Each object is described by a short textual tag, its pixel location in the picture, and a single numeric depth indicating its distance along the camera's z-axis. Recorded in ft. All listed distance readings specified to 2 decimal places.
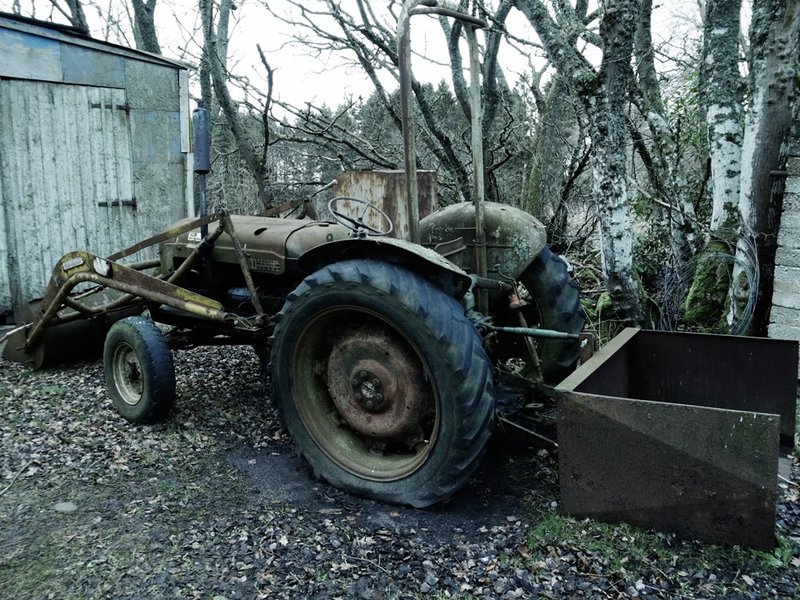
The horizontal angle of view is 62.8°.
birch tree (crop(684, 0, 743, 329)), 16.05
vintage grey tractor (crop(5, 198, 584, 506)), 8.86
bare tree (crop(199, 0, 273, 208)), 28.14
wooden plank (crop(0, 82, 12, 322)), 20.02
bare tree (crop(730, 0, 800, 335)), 14.16
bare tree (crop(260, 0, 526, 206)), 26.14
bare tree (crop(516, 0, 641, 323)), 13.85
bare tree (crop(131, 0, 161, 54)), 33.53
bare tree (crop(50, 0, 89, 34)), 37.60
